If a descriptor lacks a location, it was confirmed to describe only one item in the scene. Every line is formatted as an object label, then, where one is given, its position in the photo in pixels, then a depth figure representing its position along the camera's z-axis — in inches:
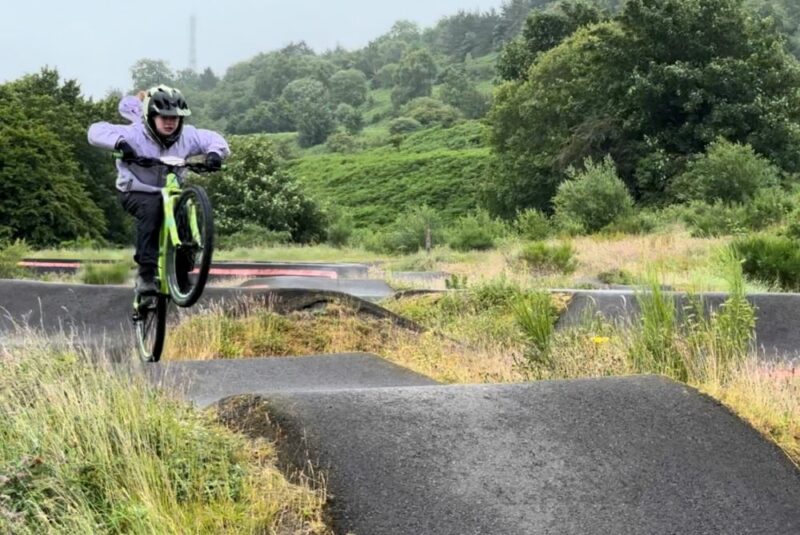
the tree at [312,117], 4884.4
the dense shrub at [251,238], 1885.3
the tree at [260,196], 2022.6
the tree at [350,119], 4832.7
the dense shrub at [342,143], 4074.8
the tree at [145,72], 7416.3
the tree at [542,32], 2422.5
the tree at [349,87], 6437.0
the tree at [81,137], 2192.4
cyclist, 305.4
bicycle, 286.2
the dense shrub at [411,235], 1697.8
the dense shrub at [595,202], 1464.1
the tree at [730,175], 1460.4
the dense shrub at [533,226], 1399.4
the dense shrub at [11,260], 999.6
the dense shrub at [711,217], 1196.9
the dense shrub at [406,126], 4256.9
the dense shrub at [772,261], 673.0
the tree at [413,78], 5753.0
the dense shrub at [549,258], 938.7
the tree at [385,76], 6579.7
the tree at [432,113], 4241.6
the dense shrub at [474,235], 1578.5
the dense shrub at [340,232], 2082.9
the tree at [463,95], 4352.9
